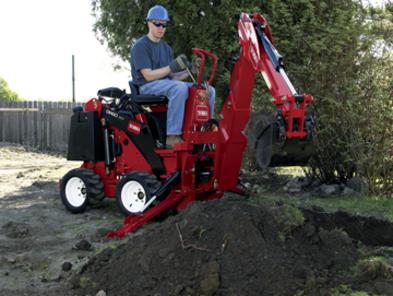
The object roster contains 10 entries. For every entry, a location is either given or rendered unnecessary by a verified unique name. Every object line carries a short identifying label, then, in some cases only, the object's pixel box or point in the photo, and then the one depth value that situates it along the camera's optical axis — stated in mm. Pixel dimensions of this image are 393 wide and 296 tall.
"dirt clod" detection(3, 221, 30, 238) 6838
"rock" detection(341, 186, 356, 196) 8891
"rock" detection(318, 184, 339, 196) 9094
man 7070
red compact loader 5566
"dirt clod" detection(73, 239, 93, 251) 6055
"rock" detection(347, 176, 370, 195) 8836
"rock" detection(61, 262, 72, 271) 5348
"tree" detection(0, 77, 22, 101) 36344
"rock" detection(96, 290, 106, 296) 4579
